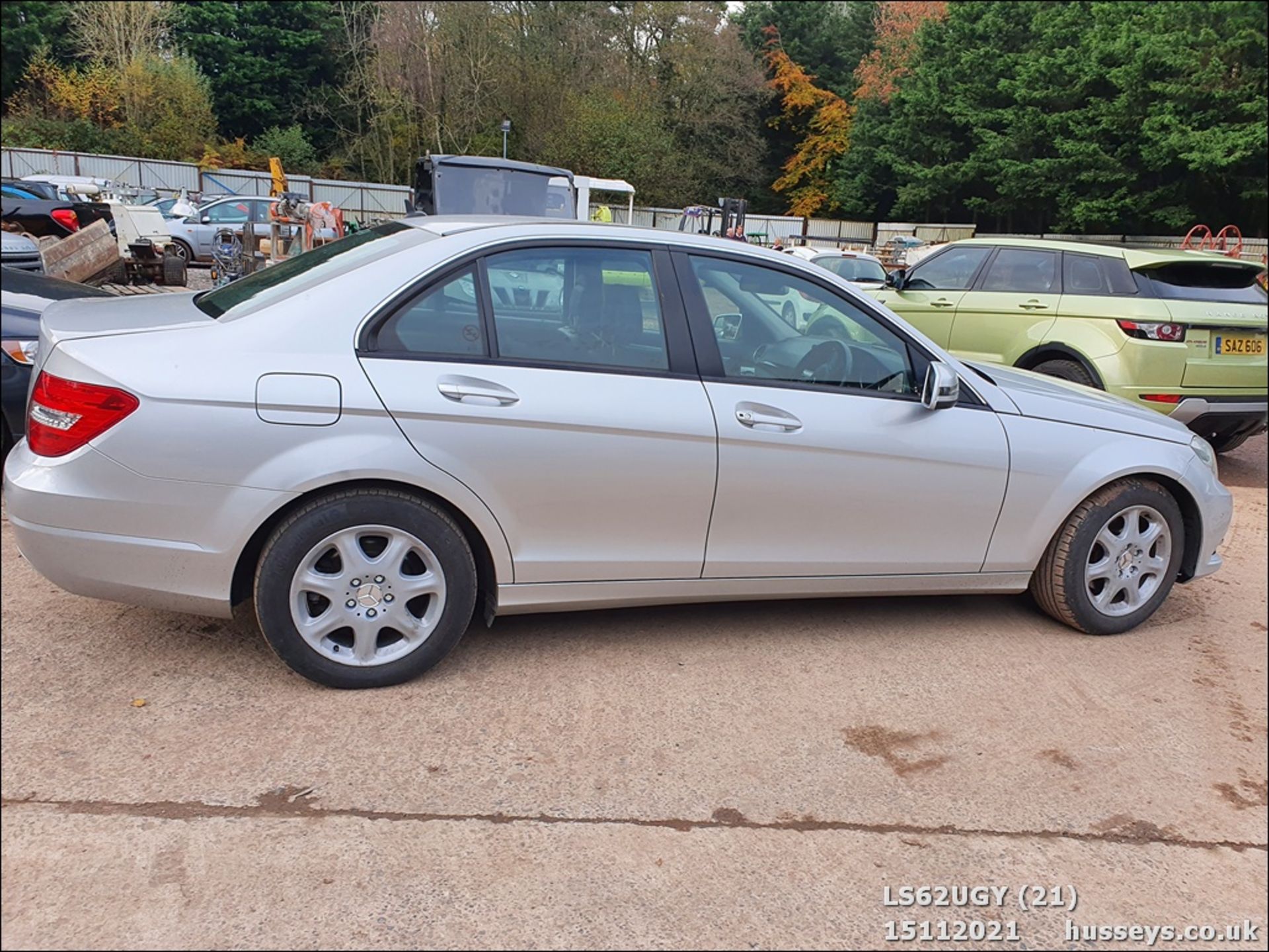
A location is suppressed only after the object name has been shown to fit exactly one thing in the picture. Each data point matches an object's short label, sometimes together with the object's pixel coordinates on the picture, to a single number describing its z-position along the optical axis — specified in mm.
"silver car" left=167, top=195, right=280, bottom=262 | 19844
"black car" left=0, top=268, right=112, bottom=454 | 4941
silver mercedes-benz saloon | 3039
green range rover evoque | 7020
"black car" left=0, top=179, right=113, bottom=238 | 16078
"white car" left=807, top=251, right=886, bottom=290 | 14883
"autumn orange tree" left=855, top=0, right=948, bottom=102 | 41406
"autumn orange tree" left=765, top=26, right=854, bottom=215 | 43031
